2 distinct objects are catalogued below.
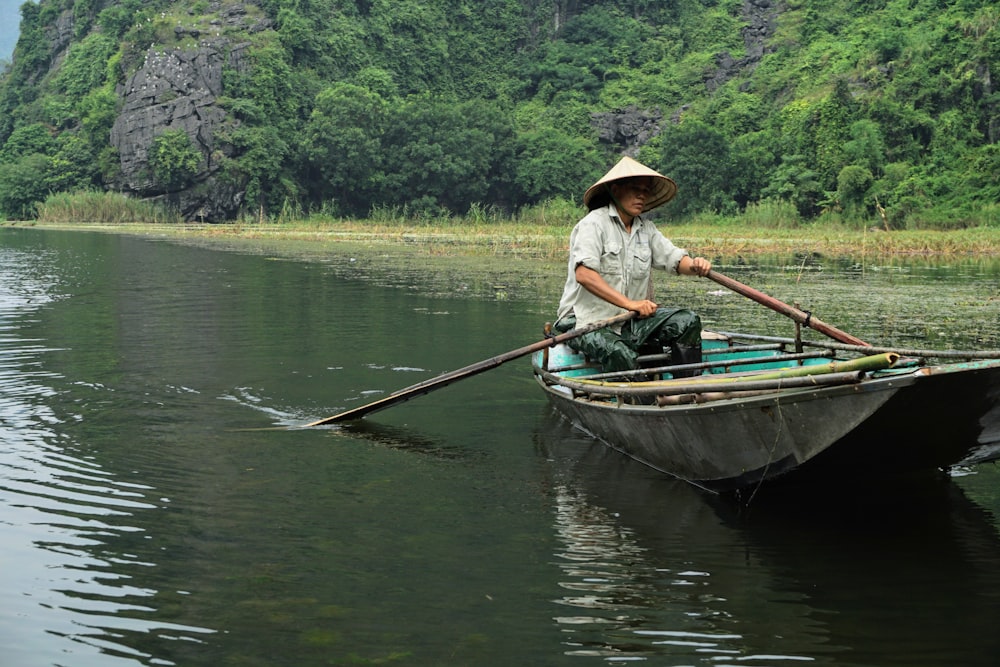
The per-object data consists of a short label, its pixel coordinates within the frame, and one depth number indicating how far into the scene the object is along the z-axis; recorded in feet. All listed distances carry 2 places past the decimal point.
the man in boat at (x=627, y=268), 21.53
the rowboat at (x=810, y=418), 14.82
